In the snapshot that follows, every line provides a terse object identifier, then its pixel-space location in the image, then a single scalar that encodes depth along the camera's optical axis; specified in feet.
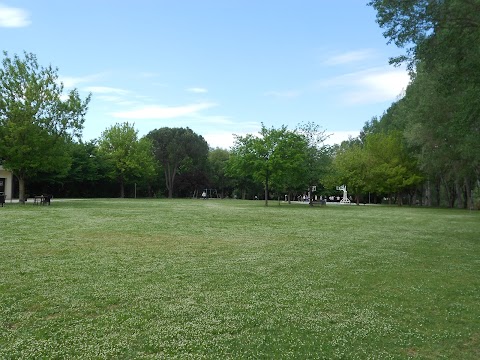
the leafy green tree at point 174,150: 235.24
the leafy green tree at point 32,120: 97.96
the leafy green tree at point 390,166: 162.09
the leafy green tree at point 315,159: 139.74
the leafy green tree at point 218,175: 253.03
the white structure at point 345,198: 270.48
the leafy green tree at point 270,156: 125.18
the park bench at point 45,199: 102.99
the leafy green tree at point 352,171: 168.37
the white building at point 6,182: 143.74
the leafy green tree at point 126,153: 202.39
